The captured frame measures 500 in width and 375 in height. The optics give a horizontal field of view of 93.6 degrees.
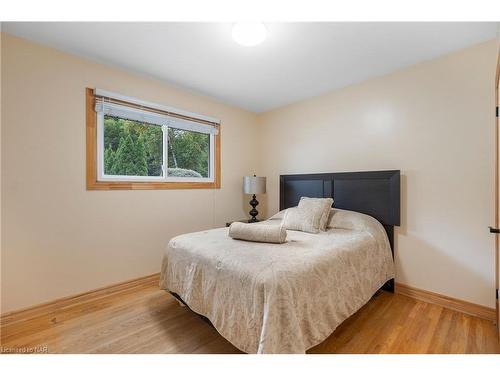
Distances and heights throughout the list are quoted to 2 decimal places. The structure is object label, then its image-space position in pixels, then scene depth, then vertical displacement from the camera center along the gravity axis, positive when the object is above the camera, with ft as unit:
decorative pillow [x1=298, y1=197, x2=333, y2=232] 7.97 -0.74
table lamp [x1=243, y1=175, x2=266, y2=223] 11.06 -0.08
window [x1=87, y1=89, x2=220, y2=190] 7.67 +1.54
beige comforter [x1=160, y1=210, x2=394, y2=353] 4.06 -2.08
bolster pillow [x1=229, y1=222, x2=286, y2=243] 6.13 -1.27
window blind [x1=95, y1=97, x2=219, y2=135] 7.78 +2.59
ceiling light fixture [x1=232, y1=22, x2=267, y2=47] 5.63 +3.77
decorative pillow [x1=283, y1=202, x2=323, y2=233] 7.82 -1.15
